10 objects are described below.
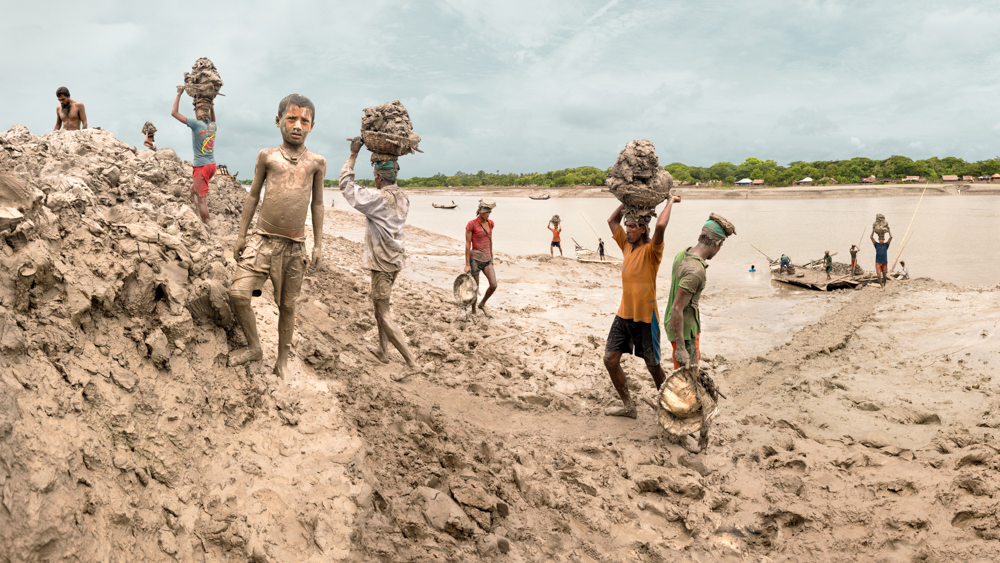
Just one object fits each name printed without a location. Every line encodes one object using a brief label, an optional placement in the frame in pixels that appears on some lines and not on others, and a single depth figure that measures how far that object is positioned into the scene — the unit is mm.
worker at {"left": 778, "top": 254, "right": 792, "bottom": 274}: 13795
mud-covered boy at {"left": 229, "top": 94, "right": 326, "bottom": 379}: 3350
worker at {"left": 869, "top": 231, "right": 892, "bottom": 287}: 12016
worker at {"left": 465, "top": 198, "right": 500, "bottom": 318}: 7562
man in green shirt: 3912
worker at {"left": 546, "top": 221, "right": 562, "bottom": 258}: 16516
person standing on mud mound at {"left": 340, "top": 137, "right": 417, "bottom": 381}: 4668
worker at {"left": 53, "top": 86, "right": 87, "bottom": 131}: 7203
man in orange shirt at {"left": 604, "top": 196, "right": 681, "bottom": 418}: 4234
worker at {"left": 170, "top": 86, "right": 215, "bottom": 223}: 6566
